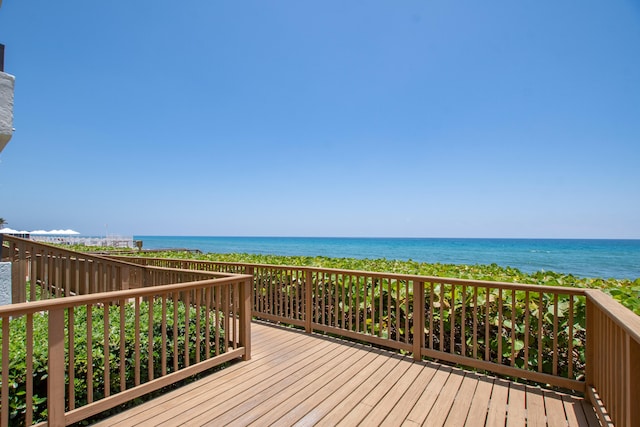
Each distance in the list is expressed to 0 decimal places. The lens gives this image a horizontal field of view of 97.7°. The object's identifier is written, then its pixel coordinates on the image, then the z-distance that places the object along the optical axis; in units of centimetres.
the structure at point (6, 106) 233
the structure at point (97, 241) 1977
